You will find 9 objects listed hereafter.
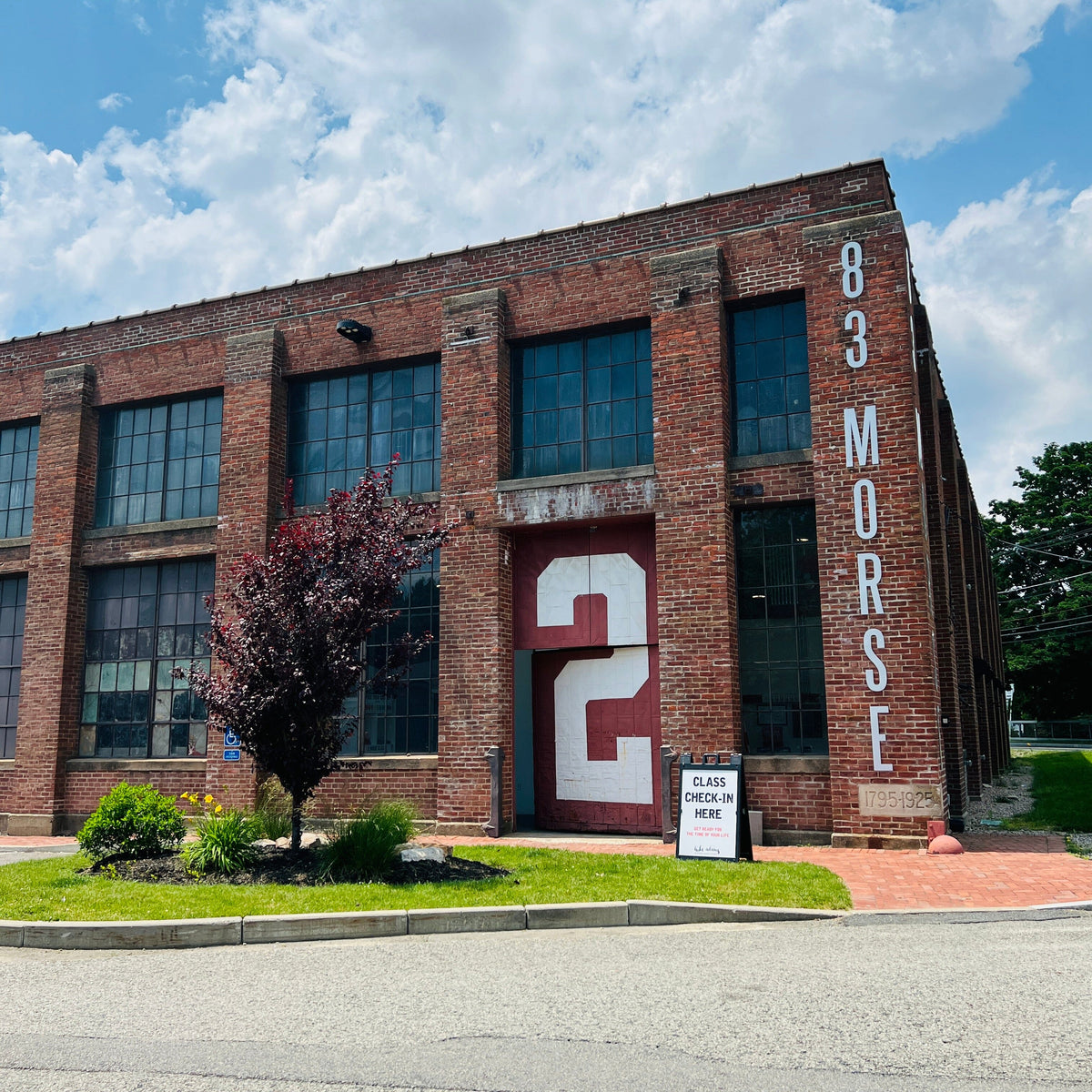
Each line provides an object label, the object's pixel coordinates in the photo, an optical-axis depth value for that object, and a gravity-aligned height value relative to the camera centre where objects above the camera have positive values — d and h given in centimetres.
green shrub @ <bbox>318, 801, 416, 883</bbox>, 1030 -112
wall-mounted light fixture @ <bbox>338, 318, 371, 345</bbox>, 1603 +639
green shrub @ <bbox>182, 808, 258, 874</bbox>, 1059 -112
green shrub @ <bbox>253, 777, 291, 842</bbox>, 1225 -94
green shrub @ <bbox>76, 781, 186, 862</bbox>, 1125 -96
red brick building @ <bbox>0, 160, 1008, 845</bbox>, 1292 +331
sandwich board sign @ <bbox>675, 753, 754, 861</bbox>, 1102 -84
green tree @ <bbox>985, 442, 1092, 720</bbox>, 5575 +876
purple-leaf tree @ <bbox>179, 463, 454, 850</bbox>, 1096 +112
